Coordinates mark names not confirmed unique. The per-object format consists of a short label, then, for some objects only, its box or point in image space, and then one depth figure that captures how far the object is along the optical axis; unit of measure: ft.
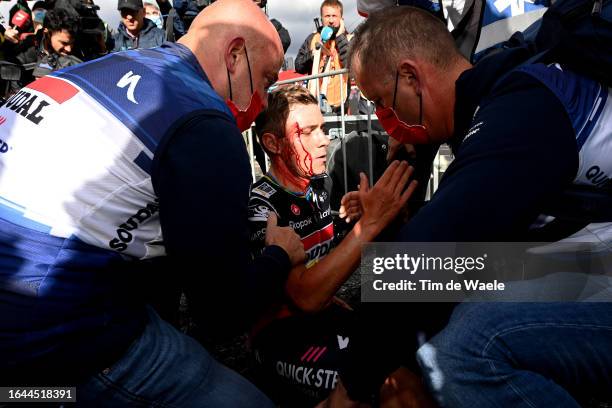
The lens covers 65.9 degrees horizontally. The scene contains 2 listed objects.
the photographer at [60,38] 16.02
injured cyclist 7.34
